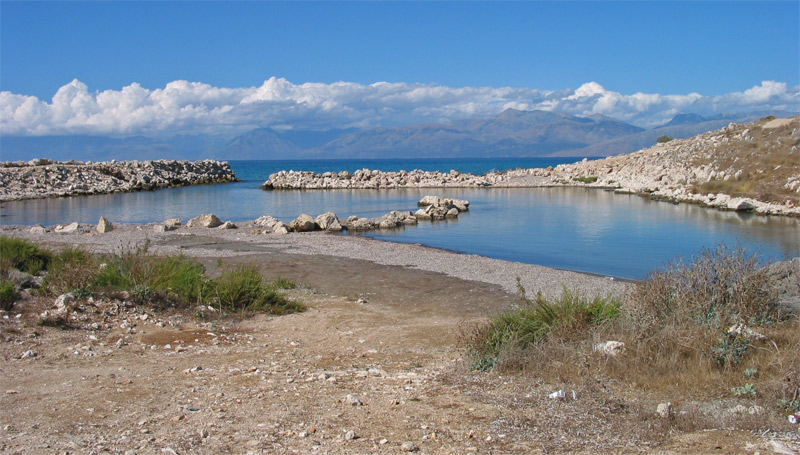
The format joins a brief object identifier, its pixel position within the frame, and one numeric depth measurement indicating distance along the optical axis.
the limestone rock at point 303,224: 25.92
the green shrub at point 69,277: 9.23
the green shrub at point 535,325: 6.75
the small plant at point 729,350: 5.80
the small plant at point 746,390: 5.27
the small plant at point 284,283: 12.46
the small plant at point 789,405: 4.88
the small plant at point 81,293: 8.95
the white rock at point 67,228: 23.53
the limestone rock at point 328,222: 26.58
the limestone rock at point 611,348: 6.19
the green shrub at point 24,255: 11.81
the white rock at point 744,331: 6.05
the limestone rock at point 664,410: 5.02
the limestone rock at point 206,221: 26.11
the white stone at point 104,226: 23.72
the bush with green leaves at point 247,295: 10.11
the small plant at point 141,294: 9.30
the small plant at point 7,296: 8.49
